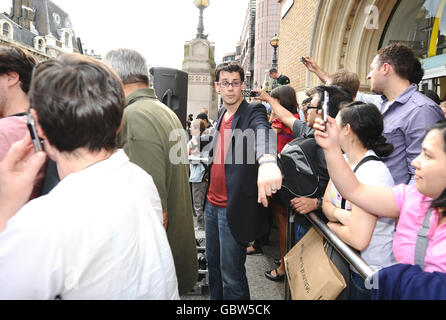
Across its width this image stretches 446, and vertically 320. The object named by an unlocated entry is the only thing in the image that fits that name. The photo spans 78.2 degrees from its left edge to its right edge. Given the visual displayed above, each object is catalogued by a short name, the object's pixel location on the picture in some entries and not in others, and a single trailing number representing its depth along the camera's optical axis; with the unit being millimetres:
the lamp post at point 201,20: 16922
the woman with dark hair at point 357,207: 1630
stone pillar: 16531
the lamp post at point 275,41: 12500
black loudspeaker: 3682
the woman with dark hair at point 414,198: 1199
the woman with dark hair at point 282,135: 3197
